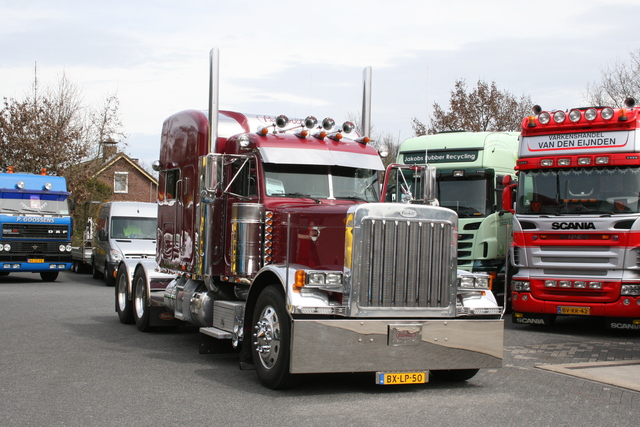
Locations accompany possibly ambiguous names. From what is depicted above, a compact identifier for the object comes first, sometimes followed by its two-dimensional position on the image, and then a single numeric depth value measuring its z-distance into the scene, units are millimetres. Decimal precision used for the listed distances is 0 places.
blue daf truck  23391
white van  23125
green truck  15773
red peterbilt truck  7652
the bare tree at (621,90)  31609
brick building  56156
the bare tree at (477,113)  40094
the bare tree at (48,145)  38062
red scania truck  12375
